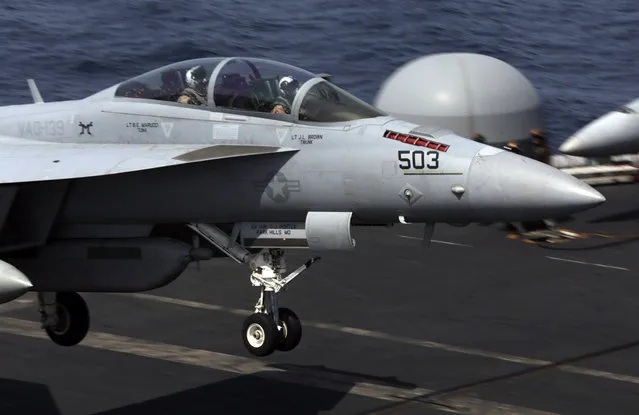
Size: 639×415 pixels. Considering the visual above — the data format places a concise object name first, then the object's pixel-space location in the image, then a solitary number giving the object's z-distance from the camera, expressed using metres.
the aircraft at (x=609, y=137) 36.00
